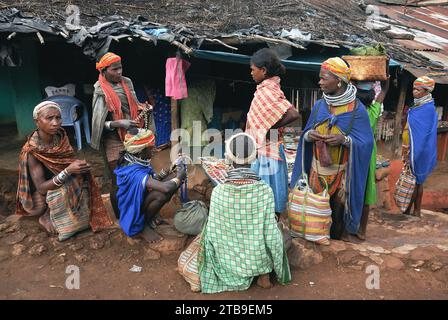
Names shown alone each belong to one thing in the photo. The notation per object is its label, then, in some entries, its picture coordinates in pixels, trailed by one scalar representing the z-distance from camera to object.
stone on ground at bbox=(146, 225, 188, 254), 3.50
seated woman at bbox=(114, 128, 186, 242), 3.25
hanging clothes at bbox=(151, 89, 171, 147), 7.39
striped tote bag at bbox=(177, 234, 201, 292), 2.96
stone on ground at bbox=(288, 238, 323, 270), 3.26
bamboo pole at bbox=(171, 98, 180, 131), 6.34
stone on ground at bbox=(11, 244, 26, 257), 3.51
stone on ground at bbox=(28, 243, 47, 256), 3.49
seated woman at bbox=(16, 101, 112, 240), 3.35
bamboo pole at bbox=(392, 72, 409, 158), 7.49
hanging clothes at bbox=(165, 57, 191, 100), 5.89
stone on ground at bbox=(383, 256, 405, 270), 3.21
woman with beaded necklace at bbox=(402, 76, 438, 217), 5.05
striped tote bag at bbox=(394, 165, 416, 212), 5.39
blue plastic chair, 6.84
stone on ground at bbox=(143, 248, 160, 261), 3.43
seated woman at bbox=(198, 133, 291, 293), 2.70
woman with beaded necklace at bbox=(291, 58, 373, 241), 3.27
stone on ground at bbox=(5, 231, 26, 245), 3.66
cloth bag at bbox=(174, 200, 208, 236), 3.45
